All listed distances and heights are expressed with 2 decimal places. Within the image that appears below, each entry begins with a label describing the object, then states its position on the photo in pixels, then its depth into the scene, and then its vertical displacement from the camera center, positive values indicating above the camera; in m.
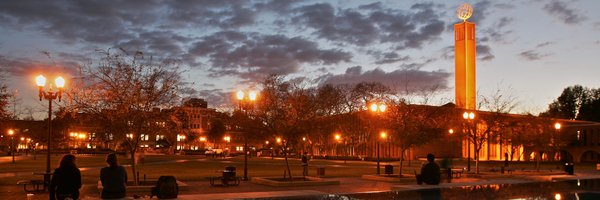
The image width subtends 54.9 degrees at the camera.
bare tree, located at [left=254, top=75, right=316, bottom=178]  28.95 +1.03
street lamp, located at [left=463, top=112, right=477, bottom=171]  39.22 +1.48
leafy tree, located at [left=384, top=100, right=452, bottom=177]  32.94 +0.54
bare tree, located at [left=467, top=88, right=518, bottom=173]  46.78 +1.61
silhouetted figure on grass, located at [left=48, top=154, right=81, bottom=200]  14.66 -1.15
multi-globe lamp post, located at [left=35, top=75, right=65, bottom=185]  21.72 +1.70
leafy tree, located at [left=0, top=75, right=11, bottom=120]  28.39 +1.54
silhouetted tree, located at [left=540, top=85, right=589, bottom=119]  127.19 +8.33
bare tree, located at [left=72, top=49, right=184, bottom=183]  23.83 +1.40
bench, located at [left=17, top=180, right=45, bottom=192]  22.45 -1.94
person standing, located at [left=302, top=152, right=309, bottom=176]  33.27 -1.54
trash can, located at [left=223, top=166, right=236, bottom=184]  26.59 -1.85
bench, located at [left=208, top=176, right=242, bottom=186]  26.58 -2.17
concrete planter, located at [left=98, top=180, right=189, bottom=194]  22.73 -2.13
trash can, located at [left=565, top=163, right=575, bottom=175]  39.12 -2.11
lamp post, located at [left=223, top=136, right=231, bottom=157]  161.81 -1.32
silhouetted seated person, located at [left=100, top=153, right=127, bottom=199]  15.42 -1.18
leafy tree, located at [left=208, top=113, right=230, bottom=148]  157.38 +1.03
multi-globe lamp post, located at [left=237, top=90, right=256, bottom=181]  28.82 +1.83
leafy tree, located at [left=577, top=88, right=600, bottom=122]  116.06 +6.22
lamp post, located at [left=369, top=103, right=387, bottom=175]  35.66 +1.79
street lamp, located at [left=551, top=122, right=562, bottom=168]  48.54 +0.12
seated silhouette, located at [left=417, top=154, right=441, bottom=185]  26.70 -1.77
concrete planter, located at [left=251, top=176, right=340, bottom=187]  26.28 -2.18
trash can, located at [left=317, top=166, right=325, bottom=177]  33.22 -2.04
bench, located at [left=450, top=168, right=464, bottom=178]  35.04 -2.35
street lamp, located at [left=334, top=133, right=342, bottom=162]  87.36 -0.28
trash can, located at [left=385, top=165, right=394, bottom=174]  33.00 -1.88
